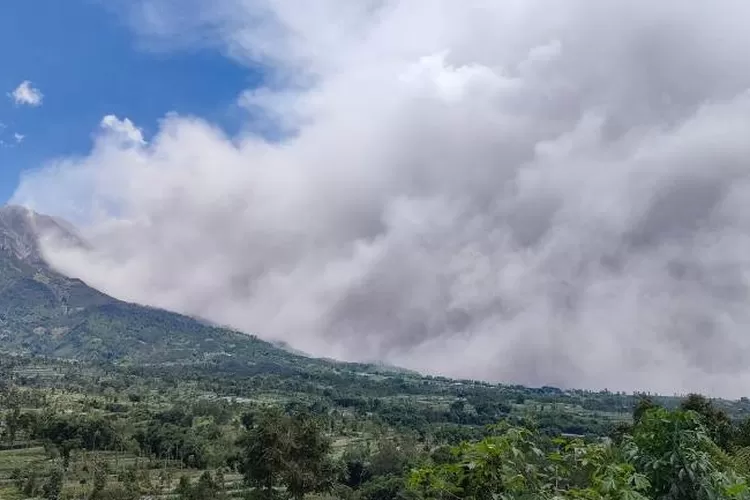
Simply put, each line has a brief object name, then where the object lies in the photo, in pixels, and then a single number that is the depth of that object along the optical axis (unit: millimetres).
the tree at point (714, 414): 53425
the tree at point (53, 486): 70475
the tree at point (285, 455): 51250
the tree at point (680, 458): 7371
